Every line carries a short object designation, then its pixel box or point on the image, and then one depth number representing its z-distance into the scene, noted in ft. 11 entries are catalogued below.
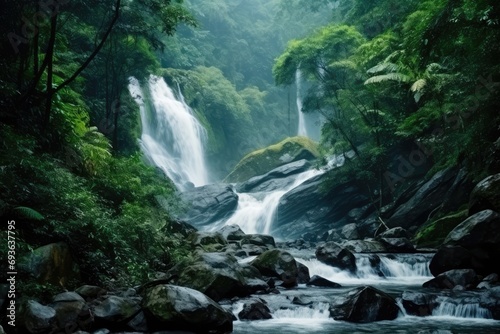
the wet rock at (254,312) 25.77
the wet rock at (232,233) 60.90
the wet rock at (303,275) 37.81
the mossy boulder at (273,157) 118.01
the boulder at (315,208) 78.48
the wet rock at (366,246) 48.67
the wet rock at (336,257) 42.65
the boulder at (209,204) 93.71
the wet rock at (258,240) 56.44
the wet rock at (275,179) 102.83
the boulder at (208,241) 47.11
